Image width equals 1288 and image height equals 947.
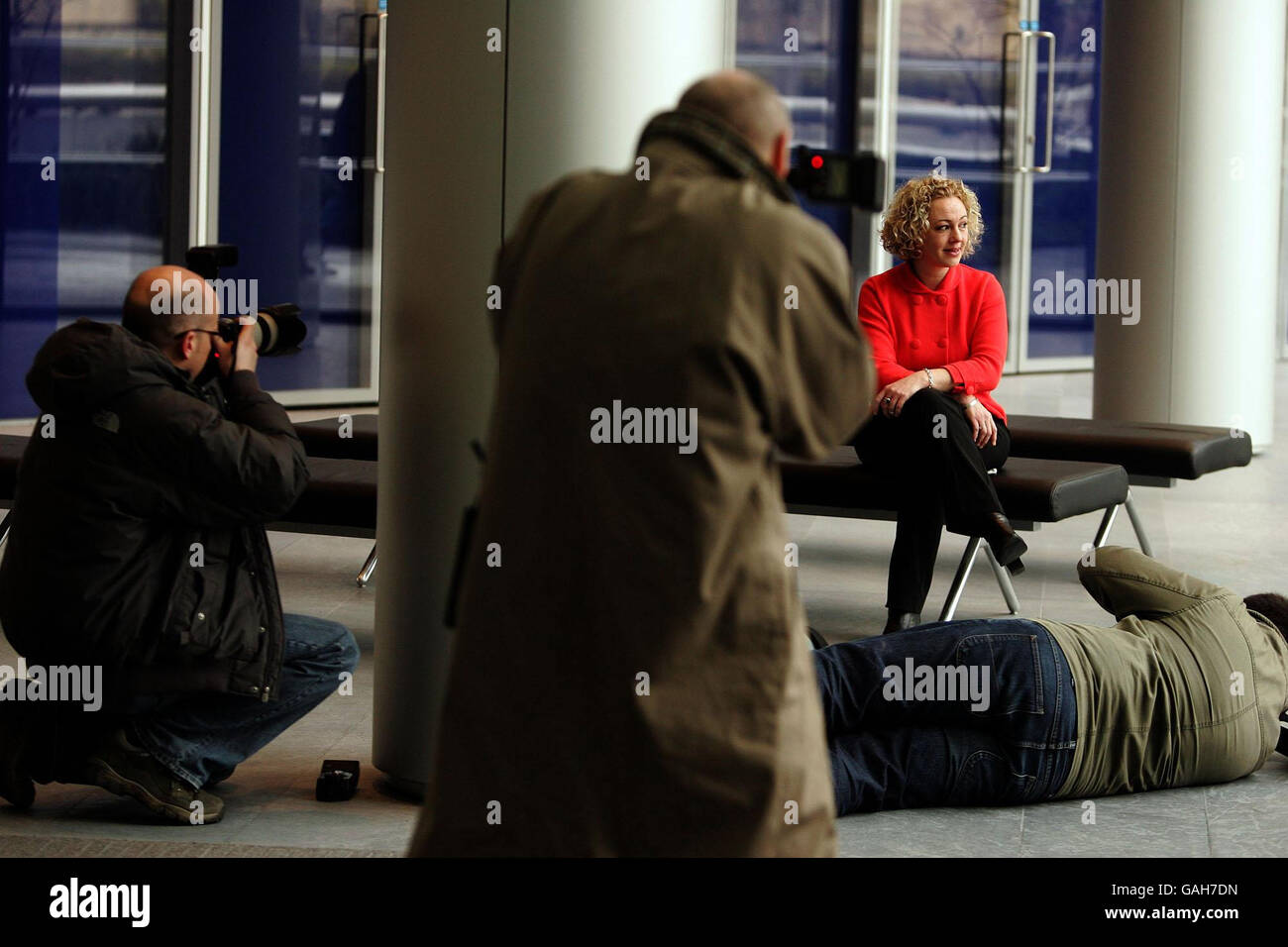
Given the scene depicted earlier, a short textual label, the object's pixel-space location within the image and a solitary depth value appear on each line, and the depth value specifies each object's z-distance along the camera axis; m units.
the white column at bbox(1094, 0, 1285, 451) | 9.53
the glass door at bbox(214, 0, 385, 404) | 10.27
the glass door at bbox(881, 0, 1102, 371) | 13.59
